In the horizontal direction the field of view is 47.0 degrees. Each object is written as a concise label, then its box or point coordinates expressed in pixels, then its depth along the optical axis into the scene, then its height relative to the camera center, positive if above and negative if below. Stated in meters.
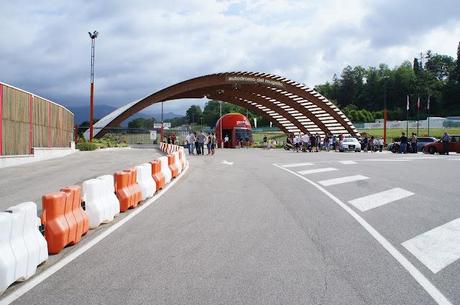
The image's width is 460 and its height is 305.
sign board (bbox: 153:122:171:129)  74.25 +1.53
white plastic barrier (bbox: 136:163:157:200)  11.80 -1.03
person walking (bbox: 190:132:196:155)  38.66 -0.39
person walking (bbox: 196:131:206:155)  36.26 -0.23
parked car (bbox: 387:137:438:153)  45.69 -0.69
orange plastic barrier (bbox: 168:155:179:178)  17.16 -0.99
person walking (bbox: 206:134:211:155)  38.01 -0.46
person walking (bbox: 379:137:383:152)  49.69 -1.00
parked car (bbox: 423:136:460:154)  40.81 -0.84
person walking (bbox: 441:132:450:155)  38.53 -0.57
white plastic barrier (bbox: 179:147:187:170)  21.78 -0.91
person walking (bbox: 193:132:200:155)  36.88 -0.75
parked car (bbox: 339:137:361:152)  49.35 -0.99
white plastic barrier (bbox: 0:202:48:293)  5.20 -1.17
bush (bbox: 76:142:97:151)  43.68 -0.84
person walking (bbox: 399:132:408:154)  42.38 -0.74
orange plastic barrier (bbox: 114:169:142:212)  10.28 -1.08
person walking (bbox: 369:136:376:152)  48.78 -0.88
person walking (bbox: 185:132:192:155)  38.87 -0.61
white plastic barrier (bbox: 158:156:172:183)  15.06 -0.98
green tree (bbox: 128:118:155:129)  154.50 +3.98
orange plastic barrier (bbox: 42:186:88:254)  6.75 -1.11
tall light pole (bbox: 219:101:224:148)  57.88 -0.48
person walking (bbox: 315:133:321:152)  46.31 -0.64
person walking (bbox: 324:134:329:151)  51.25 -0.73
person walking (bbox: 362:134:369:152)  48.72 -0.70
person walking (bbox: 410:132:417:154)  42.18 -0.69
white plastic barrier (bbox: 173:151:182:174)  18.59 -0.91
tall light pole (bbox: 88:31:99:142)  41.59 +5.02
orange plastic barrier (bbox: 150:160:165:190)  13.60 -1.03
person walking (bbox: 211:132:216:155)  37.46 -0.66
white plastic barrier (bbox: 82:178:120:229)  8.48 -1.09
